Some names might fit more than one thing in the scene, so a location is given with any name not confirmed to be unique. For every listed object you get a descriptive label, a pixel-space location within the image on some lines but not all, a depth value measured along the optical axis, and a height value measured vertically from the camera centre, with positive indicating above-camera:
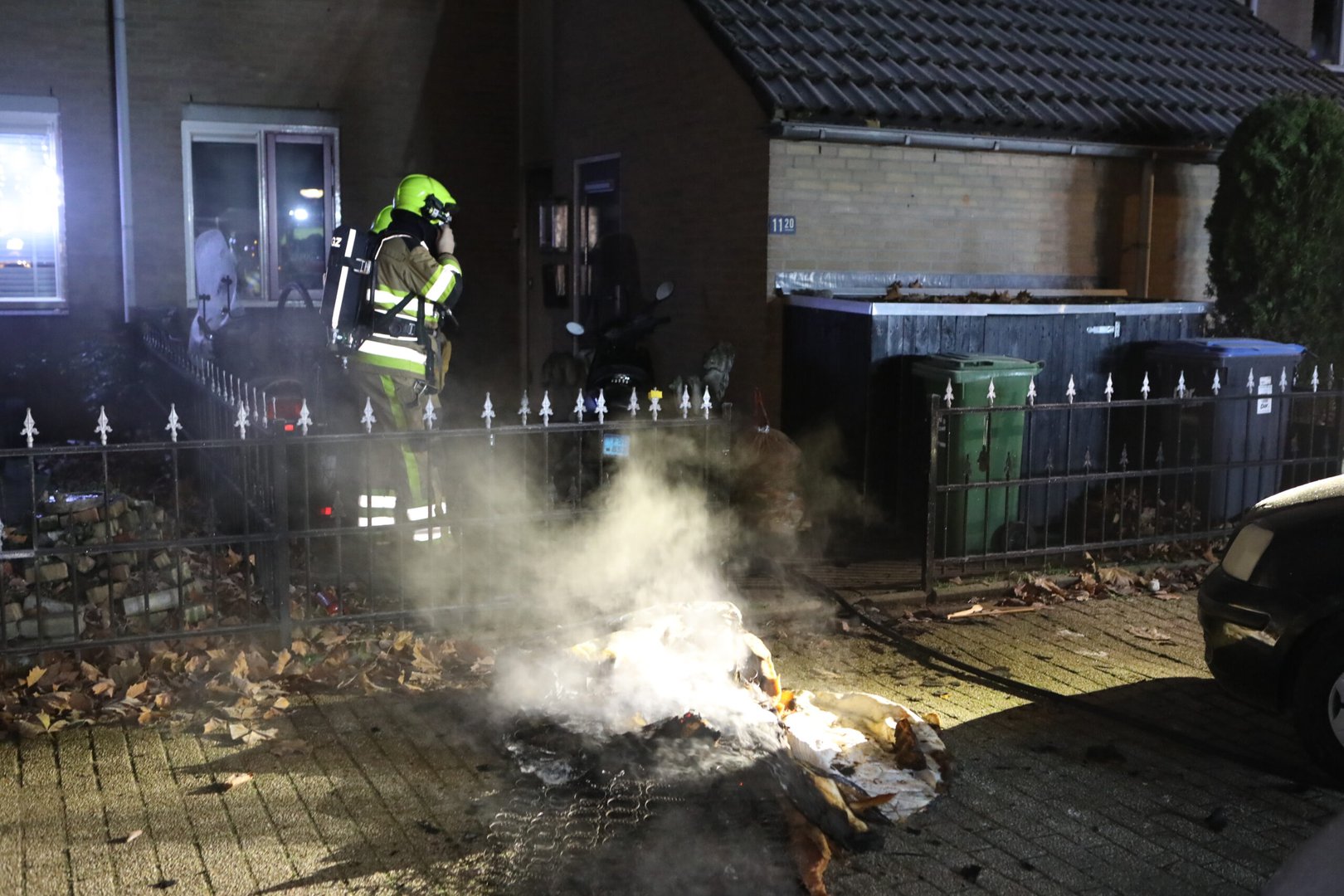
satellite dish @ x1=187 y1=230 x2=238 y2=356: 10.97 +0.02
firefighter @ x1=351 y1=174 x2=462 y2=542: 7.82 -0.20
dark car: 5.02 -1.22
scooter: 10.34 -0.55
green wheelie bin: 8.07 -0.94
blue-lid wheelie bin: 8.78 -0.80
